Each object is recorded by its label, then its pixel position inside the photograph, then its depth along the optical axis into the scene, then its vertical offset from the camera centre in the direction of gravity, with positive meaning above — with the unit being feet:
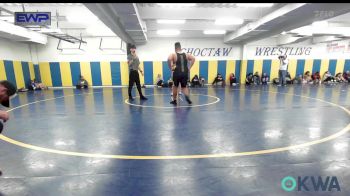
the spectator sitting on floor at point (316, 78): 45.92 -3.41
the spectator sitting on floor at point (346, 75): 46.57 -2.95
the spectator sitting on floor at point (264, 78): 46.17 -3.36
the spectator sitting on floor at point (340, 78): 46.55 -3.48
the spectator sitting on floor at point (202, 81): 44.93 -3.80
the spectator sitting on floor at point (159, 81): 43.45 -3.66
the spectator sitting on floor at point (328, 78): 46.09 -3.45
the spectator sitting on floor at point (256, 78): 46.07 -3.32
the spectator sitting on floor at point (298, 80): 46.24 -3.83
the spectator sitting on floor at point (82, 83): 41.90 -3.88
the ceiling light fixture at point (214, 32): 37.81 +5.73
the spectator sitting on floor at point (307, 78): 45.94 -3.42
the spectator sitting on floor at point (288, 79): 45.42 -3.54
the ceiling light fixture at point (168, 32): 37.01 +5.85
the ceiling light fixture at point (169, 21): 29.94 +6.09
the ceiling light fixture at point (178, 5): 23.62 +6.63
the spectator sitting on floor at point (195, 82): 42.70 -3.80
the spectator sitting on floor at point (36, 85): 38.84 -3.99
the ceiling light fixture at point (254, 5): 22.57 +6.34
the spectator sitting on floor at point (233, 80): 45.62 -3.70
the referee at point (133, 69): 22.94 -0.60
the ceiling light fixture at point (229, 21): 28.12 +5.96
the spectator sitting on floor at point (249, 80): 45.49 -3.69
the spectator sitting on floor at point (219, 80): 45.51 -3.67
